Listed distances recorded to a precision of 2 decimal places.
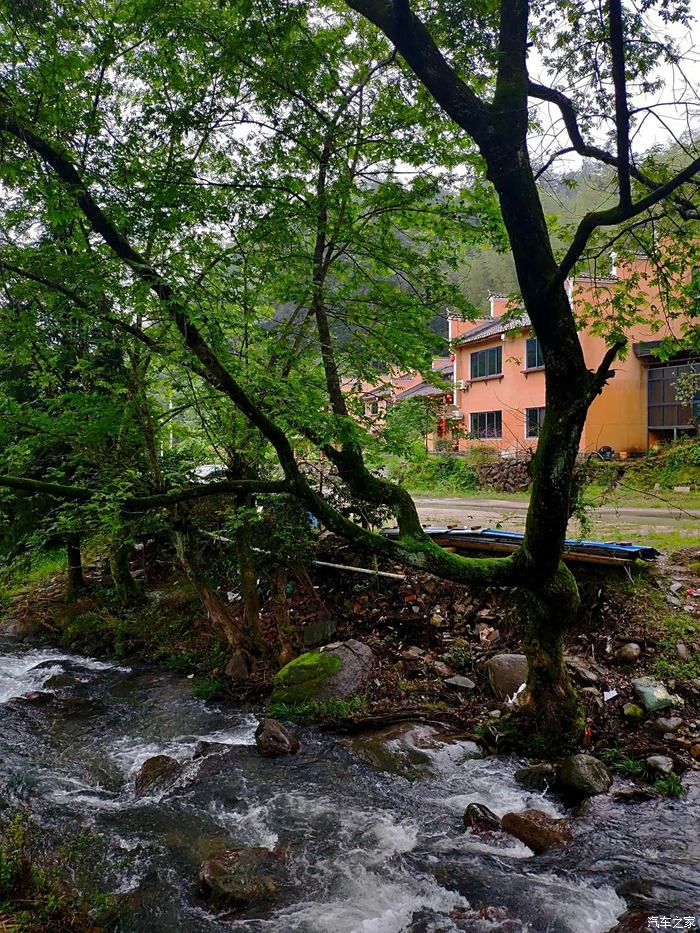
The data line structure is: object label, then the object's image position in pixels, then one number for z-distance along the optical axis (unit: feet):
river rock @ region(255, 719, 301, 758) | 21.26
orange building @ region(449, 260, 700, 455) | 65.16
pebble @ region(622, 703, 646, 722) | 19.45
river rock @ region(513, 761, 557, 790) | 18.02
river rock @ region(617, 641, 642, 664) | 21.74
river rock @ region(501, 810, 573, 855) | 15.40
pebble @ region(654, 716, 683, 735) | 18.80
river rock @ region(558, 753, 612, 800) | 17.13
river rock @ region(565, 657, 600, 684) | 21.21
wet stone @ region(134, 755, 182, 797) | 19.45
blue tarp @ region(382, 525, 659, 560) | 24.97
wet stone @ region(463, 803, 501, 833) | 16.40
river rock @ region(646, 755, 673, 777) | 17.39
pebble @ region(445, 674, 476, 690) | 23.15
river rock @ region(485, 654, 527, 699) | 21.95
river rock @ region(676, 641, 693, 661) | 21.33
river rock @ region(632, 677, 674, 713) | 19.52
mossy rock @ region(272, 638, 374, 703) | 24.07
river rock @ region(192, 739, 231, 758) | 21.56
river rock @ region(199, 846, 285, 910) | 13.61
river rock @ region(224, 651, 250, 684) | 27.43
